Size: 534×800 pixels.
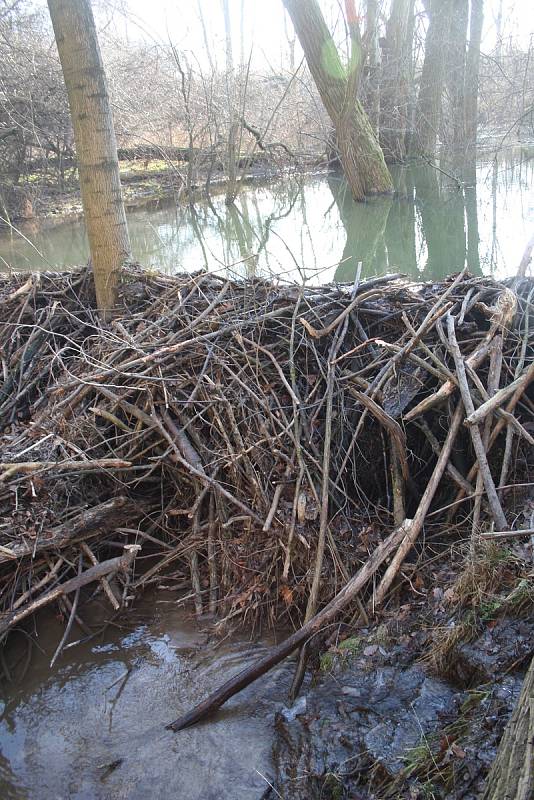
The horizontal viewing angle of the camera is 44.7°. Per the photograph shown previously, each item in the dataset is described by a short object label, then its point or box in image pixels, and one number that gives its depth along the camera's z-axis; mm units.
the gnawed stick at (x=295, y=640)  2885
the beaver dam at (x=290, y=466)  3193
